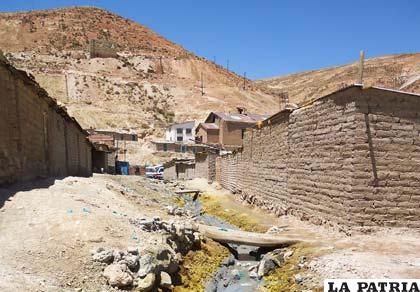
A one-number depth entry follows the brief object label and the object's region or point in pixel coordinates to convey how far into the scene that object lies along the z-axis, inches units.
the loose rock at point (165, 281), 262.4
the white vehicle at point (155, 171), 1390.3
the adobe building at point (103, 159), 1210.9
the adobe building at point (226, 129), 1620.3
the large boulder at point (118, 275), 224.7
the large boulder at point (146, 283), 229.0
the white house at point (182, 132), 1893.5
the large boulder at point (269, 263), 327.6
